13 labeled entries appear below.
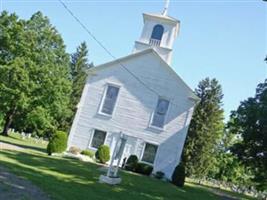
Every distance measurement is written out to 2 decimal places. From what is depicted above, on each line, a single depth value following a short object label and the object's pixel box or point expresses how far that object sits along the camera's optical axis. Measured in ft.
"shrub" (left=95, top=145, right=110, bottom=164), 93.71
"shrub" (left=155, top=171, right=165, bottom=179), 95.34
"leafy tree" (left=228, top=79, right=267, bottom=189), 86.89
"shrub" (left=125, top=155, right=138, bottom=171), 92.27
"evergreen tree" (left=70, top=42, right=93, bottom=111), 209.67
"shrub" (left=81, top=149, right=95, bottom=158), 95.92
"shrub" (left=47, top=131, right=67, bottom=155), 87.71
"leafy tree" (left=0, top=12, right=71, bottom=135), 139.13
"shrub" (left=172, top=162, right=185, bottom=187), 91.42
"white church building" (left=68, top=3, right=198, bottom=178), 99.96
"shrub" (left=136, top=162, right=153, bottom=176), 92.87
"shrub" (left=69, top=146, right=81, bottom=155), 96.37
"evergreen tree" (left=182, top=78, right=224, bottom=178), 177.47
